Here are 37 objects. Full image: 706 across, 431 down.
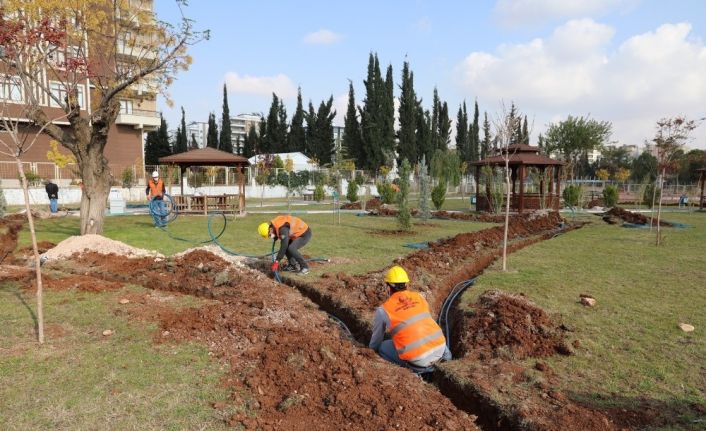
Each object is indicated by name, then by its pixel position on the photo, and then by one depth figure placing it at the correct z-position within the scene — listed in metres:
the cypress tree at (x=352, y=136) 50.44
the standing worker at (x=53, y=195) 19.14
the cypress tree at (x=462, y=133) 64.12
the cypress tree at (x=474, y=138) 64.86
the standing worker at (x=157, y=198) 15.43
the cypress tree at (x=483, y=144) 59.11
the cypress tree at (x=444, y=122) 59.62
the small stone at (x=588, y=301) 6.29
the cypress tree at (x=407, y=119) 50.16
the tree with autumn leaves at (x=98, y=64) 10.84
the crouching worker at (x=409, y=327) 4.41
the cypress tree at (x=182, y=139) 55.62
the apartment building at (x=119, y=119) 13.11
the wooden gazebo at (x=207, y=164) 19.27
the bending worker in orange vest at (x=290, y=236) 7.75
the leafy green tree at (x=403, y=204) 14.18
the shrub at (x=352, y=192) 26.48
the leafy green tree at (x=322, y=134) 54.31
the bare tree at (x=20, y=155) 4.85
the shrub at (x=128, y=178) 31.16
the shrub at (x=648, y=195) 27.19
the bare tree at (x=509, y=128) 9.52
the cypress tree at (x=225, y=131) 55.00
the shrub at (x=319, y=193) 29.22
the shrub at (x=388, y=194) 24.69
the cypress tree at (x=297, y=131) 56.62
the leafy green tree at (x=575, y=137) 42.69
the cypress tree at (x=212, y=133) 57.12
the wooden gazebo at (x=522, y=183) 20.42
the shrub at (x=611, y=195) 24.52
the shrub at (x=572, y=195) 23.62
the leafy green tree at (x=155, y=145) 51.56
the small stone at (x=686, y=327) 5.27
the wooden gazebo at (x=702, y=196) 24.78
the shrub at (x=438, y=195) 21.77
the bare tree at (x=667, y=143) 12.58
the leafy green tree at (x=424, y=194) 17.12
